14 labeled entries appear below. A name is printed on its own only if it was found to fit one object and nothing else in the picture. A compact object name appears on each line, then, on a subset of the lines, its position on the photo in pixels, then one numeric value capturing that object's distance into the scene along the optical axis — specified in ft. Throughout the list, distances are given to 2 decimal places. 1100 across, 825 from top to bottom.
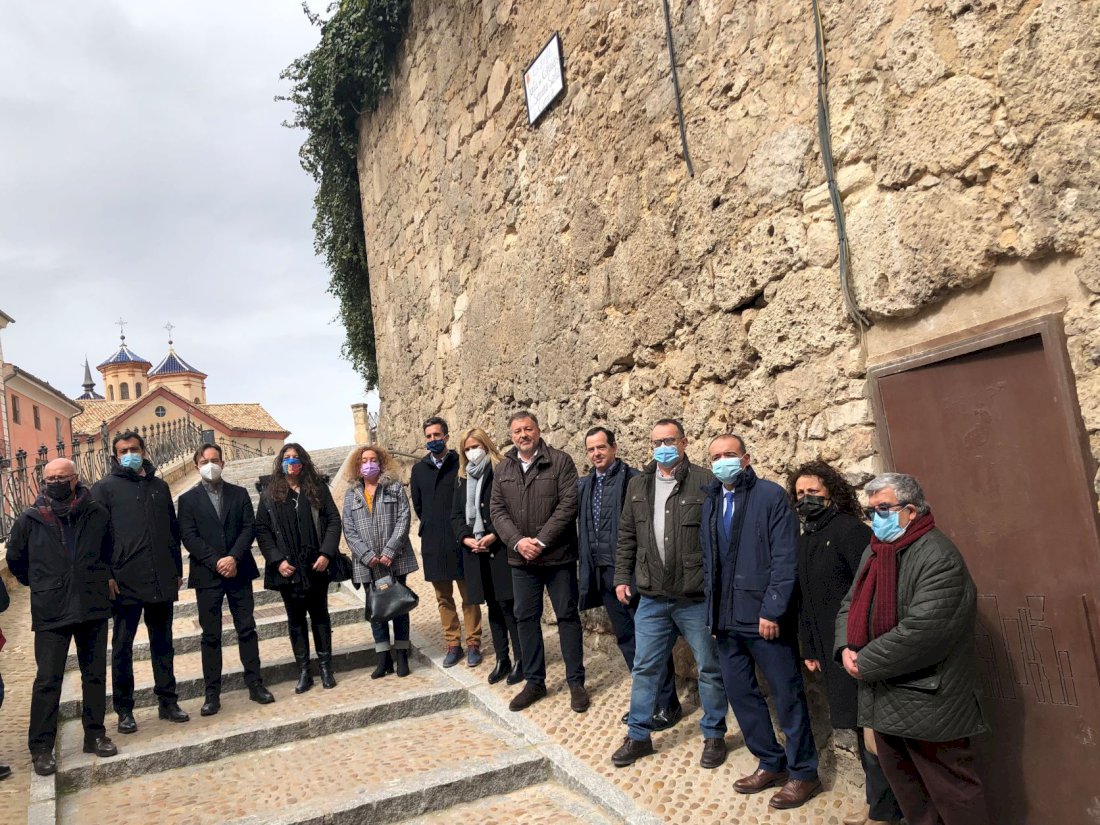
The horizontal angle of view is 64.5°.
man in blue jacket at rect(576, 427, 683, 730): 15.28
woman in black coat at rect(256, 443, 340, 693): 18.04
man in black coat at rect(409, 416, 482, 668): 18.83
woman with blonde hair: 17.47
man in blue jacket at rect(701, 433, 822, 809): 11.69
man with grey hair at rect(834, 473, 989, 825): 9.27
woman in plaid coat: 18.74
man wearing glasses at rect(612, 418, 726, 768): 13.26
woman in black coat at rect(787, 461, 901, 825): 10.86
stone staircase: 12.97
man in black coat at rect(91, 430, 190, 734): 16.20
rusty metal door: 9.25
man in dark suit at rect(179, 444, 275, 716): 17.19
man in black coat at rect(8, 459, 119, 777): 14.67
